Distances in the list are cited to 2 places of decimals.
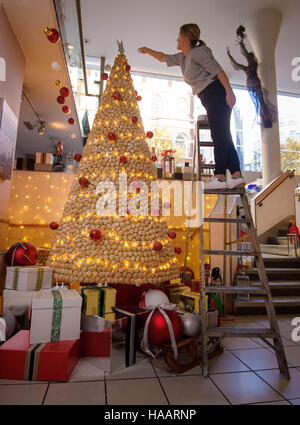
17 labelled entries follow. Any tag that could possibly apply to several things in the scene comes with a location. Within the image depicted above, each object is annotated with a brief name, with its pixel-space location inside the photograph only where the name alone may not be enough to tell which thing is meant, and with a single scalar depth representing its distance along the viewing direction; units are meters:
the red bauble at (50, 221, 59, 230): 2.38
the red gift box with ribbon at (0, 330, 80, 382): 1.46
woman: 2.04
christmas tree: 2.07
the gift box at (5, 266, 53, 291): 1.92
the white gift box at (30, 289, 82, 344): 1.59
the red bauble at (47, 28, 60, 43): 2.23
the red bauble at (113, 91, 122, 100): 2.43
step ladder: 1.62
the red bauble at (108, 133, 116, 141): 2.33
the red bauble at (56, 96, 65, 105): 2.53
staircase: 3.04
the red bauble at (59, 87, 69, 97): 2.59
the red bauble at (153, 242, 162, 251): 2.12
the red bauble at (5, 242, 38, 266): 2.19
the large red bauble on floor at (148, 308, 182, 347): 1.69
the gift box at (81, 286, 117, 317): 1.81
